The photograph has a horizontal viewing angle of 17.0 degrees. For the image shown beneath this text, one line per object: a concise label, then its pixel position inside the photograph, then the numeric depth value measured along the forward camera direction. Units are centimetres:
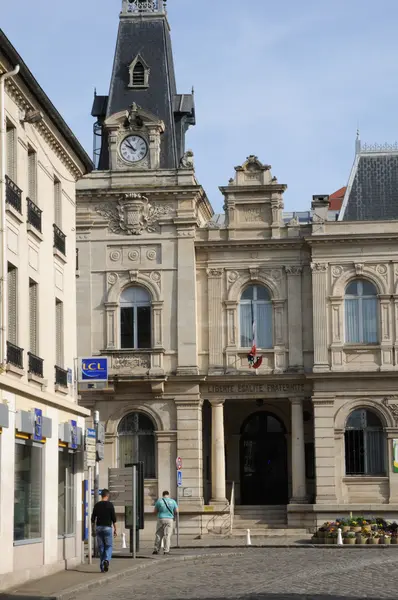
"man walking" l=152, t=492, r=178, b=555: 3879
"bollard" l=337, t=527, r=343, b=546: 4159
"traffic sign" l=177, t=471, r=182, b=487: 4820
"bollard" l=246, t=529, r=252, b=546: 4234
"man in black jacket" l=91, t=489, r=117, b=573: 3003
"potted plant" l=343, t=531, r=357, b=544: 4184
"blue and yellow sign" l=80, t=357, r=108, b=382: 3444
